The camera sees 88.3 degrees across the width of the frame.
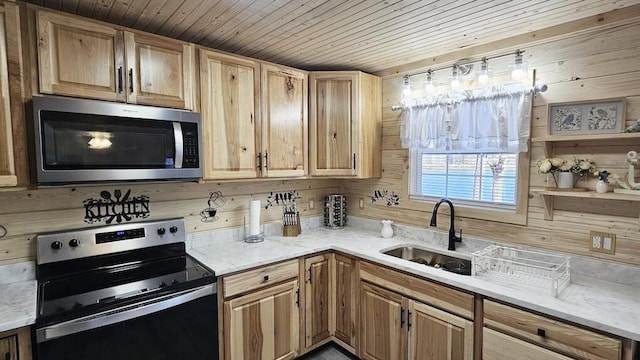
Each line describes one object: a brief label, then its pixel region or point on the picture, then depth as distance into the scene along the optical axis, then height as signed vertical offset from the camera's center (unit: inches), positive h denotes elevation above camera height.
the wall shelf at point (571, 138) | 66.0 +4.8
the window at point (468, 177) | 91.0 -4.9
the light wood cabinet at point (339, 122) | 109.5 +13.3
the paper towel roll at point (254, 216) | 103.4 -17.0
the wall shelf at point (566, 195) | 66.4 -7.5
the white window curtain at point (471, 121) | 83.0 +11.2
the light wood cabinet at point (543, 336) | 55.4 -32.0
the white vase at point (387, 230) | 110.3 -22.9
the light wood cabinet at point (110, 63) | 64.3 +21.7
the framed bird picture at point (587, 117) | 71.1 +9.7
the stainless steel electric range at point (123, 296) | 59.0 -26.1
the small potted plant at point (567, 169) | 73.4 -2.0
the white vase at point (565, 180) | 75.1 -4.5
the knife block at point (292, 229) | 112.5 -22.7
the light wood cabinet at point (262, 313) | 81.4 -39.8
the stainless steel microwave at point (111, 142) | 62.4 +4.6
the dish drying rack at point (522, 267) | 68.7 -24.8
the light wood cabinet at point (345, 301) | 98.4 -42.4
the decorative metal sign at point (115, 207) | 81.3 -11.2
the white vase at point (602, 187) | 70.4 -5.8
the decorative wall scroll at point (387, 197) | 116.5 -12.7
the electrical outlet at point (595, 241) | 74.4 -18.4
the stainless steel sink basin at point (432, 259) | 92.4 -29.3
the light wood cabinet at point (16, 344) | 54.6 -30.3
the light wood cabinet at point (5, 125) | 59.7 +7.3
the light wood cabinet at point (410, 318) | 73.9 -39.1
